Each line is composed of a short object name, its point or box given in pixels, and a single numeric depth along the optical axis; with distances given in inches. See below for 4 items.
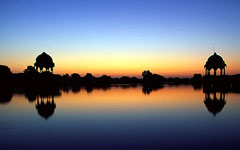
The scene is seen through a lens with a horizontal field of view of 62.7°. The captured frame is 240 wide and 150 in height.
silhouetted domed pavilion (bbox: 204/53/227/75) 2955.2
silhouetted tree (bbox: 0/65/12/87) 2662.6
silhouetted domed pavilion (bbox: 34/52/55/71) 3105.3
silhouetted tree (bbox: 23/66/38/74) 3974.2
